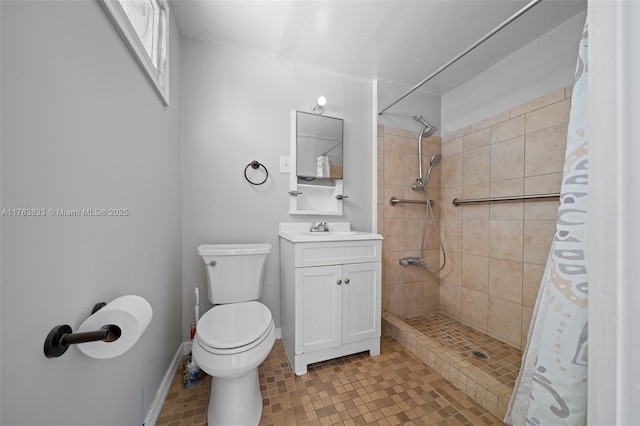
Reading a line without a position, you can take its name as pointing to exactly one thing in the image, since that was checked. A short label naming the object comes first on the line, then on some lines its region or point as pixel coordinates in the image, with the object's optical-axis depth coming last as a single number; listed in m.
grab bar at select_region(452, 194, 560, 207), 1.41
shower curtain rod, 0.97
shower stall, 1.41
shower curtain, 0.60
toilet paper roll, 0.54
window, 0.73
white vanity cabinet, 1.33
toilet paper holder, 0.48
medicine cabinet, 1.75
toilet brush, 1.22
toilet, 0.90
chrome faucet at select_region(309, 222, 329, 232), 1.74
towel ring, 1.62
